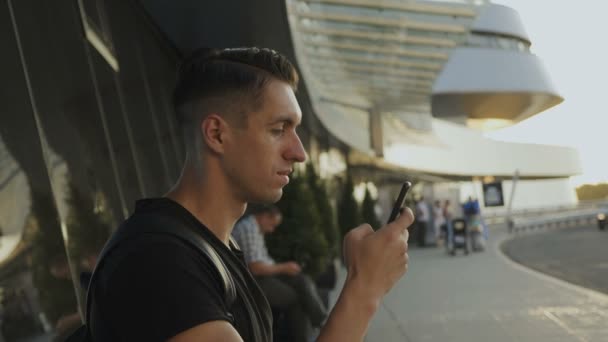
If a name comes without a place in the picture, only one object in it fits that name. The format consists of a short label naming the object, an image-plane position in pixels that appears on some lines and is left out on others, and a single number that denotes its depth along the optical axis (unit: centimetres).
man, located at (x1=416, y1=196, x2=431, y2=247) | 2523
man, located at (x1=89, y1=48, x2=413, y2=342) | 137
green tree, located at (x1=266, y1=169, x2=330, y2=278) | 1012
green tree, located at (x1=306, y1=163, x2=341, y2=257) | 1456
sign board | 2227
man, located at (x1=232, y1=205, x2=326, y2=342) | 586
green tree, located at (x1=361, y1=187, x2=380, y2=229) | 2378
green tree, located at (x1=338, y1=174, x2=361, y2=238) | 2153
